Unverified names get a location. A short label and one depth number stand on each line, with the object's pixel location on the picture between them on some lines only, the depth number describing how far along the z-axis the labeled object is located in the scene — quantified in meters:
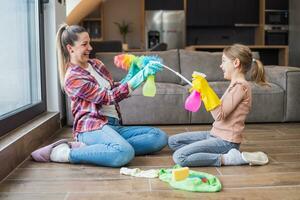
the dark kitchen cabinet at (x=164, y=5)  6.88
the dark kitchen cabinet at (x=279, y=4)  6.90
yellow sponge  1.77
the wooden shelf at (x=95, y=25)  7.02
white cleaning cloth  1.94
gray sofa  3.36
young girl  2.09
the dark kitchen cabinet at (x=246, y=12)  6.98
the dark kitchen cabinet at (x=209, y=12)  6.97
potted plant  7.06
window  2.46
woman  2.10
